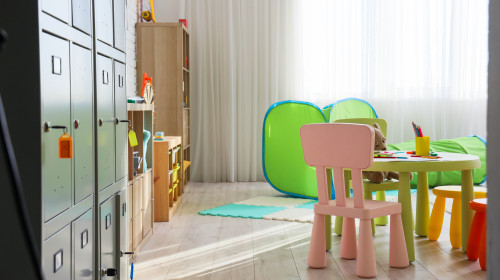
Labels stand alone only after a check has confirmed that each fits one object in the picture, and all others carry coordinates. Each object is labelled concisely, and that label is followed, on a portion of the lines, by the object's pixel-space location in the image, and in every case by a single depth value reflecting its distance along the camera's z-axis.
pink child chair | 2.81
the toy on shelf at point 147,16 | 5.55
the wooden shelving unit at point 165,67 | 5.48
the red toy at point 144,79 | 4.33
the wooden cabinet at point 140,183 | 3.16
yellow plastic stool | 3.38
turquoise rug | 4.37
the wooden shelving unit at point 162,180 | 4.13
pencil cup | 3.34
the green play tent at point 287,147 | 5.22
